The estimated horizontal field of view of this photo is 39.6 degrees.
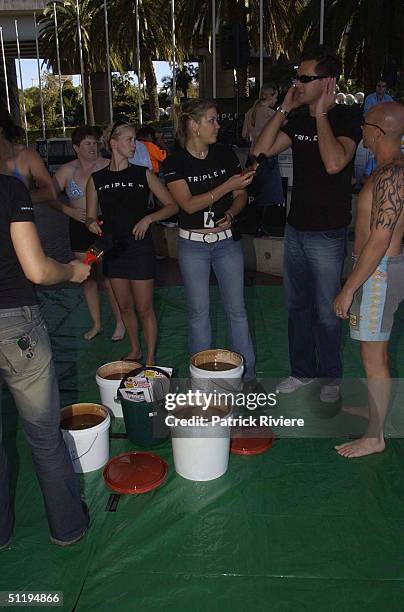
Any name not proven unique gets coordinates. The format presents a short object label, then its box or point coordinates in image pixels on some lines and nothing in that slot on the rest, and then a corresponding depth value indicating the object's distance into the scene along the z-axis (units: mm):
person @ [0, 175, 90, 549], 2160
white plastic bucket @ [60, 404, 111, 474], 3129
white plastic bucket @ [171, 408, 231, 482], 2980
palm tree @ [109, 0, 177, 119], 25469
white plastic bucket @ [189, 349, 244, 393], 3369
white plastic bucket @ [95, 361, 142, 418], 3715
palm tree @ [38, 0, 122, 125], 29203
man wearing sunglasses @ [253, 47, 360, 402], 3322
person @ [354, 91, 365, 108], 19250
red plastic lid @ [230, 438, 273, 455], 3389
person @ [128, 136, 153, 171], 5027
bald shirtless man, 2830
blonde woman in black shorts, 4018
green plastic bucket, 3373
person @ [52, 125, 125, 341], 4648
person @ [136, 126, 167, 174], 6945
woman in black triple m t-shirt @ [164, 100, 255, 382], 3531
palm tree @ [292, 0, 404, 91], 14883
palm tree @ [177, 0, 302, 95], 20469
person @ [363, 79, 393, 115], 10578
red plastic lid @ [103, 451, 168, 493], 3076
